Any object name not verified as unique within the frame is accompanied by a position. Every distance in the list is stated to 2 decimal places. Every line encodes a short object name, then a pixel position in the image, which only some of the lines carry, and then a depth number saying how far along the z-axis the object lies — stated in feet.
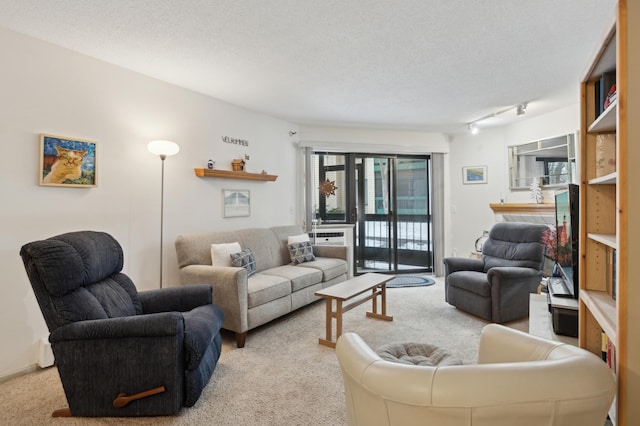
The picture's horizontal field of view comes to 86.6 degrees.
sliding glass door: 18.43
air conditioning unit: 17.33
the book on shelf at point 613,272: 4.99
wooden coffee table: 9.55
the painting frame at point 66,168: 8.52
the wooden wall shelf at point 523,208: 15.23
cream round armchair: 2.78
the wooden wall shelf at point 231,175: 12.32
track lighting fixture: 13.98
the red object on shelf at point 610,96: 4.62
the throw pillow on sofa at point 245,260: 11.26
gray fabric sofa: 9.59
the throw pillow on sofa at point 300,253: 14.10
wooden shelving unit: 3.52
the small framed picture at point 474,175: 18.92
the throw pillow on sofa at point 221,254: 11.13
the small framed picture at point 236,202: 13.62
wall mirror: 15.14
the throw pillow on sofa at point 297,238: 14.51
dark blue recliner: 5.97
